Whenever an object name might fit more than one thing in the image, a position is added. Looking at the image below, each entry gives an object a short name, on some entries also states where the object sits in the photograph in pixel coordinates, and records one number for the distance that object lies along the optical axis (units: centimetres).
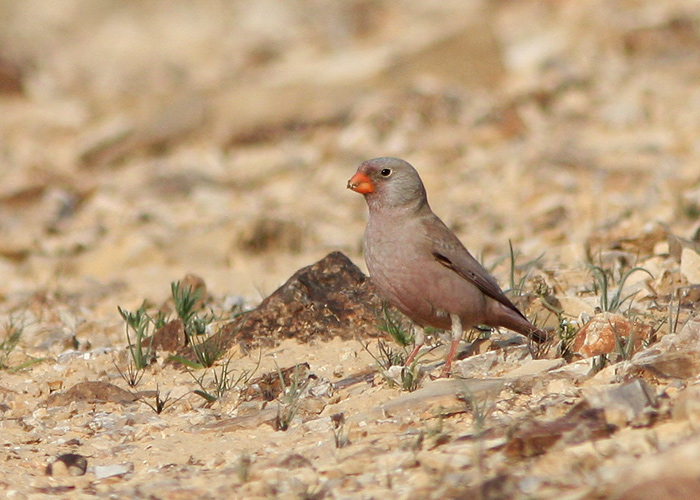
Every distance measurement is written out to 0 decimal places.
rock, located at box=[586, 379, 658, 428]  695
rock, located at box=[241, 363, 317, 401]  881
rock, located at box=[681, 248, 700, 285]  1092
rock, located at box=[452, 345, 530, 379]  894
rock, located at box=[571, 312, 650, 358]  871
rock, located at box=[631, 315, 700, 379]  785
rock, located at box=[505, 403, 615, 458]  671
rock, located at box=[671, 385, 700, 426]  671
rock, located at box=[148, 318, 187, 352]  1033
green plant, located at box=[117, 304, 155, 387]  972
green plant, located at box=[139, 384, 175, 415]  887
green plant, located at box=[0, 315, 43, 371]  1032
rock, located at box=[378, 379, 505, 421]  779
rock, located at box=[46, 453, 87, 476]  758
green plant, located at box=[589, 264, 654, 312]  966
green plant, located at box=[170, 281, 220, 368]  989
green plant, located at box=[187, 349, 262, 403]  887
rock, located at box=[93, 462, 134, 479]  750
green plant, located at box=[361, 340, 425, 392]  848
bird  925
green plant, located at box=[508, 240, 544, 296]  1060
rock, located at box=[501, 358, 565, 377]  840
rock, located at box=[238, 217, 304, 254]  1653
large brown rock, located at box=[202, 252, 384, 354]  1029
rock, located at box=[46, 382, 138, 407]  921
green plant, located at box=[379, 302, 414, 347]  1000
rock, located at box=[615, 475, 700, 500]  544
